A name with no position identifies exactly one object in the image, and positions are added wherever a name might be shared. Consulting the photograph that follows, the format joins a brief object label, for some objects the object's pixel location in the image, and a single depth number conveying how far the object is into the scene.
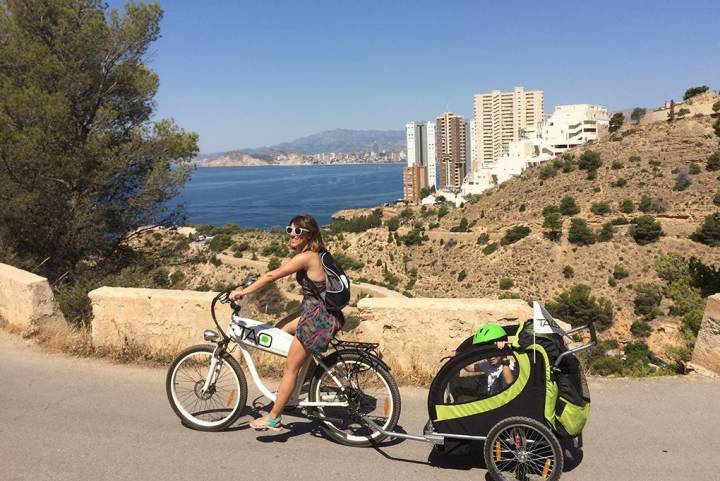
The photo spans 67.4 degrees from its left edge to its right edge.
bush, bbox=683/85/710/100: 80.66
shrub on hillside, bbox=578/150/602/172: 63.84
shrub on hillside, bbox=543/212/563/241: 50.72
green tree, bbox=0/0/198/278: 12.09
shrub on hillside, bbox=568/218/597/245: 49.19
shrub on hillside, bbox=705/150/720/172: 52.23
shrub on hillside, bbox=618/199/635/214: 53.34
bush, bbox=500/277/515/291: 46.70
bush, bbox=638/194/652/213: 52.78
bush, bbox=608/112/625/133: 84.75
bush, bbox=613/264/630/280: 44.43
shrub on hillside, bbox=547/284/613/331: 38.47
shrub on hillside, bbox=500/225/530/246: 52.37
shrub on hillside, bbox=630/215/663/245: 46.59
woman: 3.55
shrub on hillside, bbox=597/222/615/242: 48.56
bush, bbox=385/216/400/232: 62.28
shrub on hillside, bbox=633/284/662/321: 38.34
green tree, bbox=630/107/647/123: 98.75
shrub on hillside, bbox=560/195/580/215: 55.38
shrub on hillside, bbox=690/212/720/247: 42.06
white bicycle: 3.61
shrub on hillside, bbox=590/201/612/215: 53.84
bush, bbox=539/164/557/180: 66.88
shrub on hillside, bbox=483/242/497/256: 51.81
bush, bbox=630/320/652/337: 35.56
